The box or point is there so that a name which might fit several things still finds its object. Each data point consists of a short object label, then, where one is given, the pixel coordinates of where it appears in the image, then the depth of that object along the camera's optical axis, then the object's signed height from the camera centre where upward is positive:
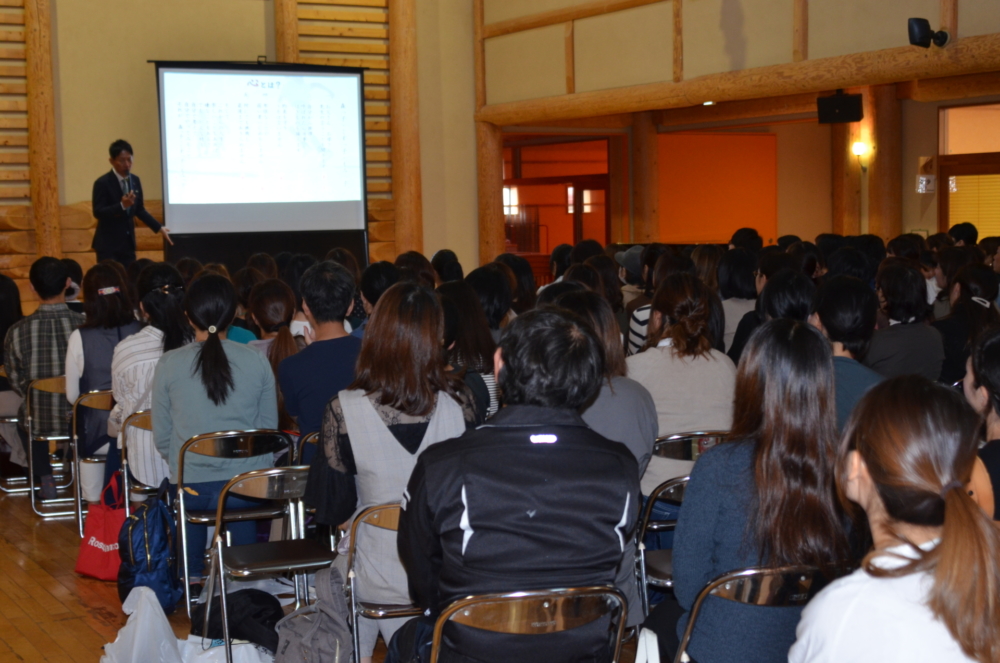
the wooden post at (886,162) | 12.27 +1.24
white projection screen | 9.37 +1.21
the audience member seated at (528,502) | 2.00 -0.49
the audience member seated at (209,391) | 3.71 -0.46
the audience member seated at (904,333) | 4.21 -0.32
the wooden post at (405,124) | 10.70 +1.59
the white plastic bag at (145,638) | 3.20 -1.21
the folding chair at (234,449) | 3.54 -0.65
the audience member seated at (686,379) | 3.57 -0.43
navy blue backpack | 3.81 -1.09
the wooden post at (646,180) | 13.79 +1.18
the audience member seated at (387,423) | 2.70 -0.43
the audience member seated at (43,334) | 5.42 -0.33
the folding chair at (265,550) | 3.17 -0.95
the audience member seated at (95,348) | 4.93 -0.38
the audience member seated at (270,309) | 4.46 -0.18
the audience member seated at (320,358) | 3.64 -0.33
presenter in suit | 8.24 +0.54
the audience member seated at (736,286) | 5.30 -0.13
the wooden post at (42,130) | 9.09 +1.35
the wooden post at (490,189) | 11.70 +0.93
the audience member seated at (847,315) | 3.38 -0.19
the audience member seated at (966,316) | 4.46 -0.27
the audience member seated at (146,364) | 4.17 -0.40
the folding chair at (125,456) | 4.09 -0.80
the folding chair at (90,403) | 4.77 -0.64
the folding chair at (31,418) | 5.19 -0.76
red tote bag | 4.29 -1.17
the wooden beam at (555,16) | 9.80 +2.66
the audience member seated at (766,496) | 2.11 -0.51
